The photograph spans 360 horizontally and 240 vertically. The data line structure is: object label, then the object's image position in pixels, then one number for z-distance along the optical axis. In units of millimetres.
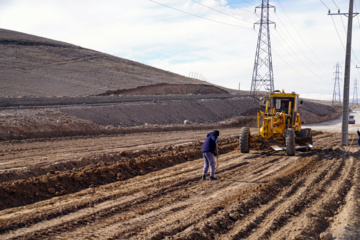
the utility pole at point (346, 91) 22016
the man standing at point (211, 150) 11523
